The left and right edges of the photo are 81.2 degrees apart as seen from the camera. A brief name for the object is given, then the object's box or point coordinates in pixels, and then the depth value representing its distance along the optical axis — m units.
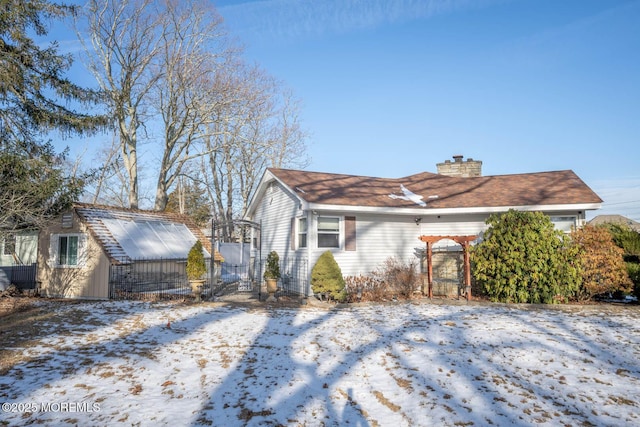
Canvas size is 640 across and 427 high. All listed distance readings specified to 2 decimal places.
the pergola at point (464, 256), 12.01
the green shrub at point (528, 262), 11.00
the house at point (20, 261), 15.06
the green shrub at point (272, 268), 13.18
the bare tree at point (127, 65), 20.61
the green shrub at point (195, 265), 12.50
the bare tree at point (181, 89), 22.25
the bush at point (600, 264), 11.00
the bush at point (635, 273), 11.31
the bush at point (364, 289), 12.31
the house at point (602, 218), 52.06
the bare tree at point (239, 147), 24.06
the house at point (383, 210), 13.54
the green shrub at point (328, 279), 11.99
